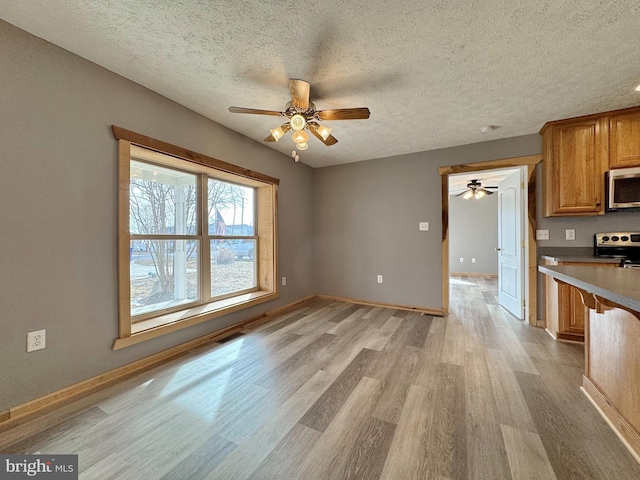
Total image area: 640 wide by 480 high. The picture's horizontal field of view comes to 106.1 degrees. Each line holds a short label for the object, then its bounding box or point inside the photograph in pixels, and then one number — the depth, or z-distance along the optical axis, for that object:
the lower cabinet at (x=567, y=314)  2.50
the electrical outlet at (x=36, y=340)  1.54
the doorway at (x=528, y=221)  3.02
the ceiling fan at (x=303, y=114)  1.87
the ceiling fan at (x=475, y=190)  5.30
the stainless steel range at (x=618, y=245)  2.54
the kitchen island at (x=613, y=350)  1.18
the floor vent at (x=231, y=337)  2.65
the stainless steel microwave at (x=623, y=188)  2.42
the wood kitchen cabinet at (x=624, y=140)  2.44
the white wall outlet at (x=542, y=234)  2.97
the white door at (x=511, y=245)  3.21
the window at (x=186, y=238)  2.09
